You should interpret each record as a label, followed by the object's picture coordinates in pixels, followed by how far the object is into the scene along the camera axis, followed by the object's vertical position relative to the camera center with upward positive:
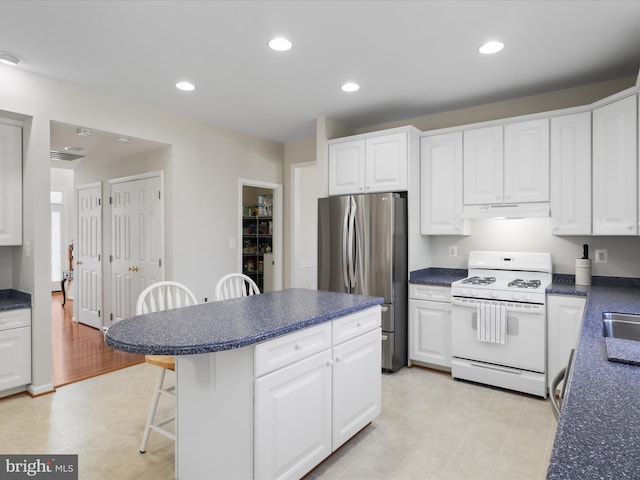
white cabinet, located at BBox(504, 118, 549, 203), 3.33 +0.68
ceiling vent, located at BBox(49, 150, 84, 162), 5.09 +1.13
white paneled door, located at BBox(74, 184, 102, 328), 5.44 -0.25
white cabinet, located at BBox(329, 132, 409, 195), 3.84 +0.77
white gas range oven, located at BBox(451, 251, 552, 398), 3.12 -0.73
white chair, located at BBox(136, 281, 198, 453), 2.24 -0.81
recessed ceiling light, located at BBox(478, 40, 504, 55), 2.64 +1.33
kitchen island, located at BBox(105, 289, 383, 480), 1.71 -0.68
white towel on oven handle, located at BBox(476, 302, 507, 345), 3.22 -0.70
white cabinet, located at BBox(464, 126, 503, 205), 3.57 +0.68
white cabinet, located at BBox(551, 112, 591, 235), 3.14 +0.53
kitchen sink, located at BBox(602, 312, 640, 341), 2.03 -0.46
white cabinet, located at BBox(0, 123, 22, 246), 3.22 +0.46
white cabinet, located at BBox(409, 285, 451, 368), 3.66 -0.83
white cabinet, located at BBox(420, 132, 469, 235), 3.82 +0.54
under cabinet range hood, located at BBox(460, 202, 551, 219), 3.36 +0.26
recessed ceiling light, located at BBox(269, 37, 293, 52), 2.61 +1.33
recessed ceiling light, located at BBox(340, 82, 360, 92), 3.39 +1.35
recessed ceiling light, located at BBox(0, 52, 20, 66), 2.82 +1.34
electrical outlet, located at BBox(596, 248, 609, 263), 3.33 -0.15
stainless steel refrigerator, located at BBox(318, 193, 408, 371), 3.72 -0.16
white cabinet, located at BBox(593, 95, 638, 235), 2.83 +0.53
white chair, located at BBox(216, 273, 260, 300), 2.87 -0.39
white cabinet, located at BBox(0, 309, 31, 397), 3.04 -0.88
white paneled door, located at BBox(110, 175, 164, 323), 4.48 -0.01
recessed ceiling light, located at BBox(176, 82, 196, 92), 3.36 +1.34
